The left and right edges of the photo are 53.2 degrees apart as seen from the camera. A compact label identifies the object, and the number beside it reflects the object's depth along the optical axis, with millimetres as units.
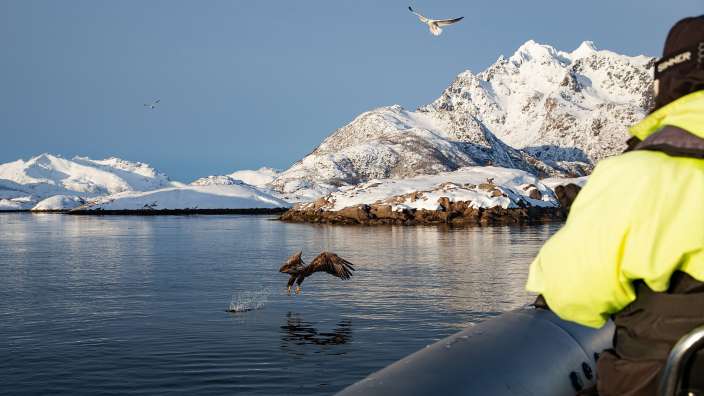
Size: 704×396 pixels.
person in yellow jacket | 2746
